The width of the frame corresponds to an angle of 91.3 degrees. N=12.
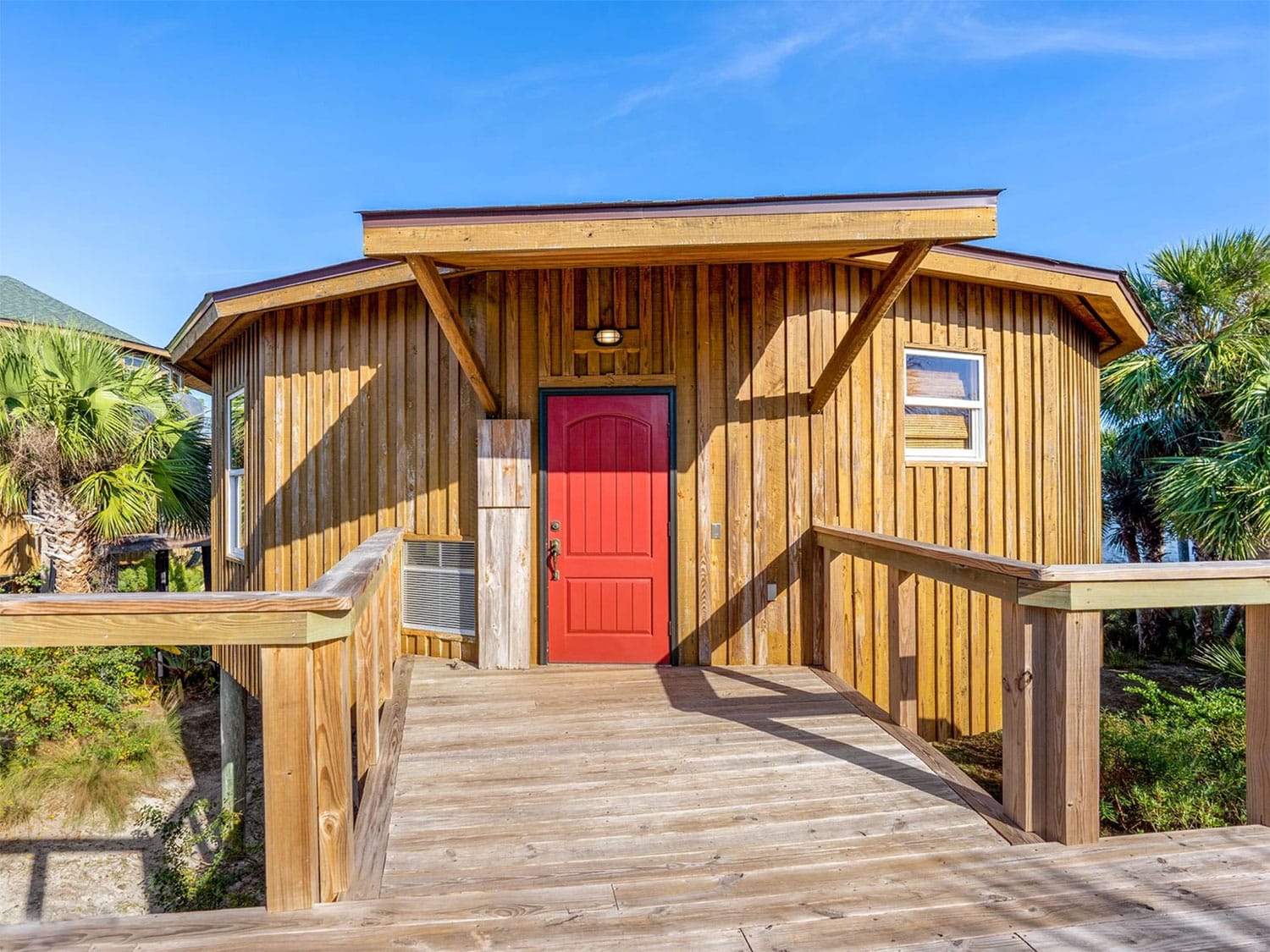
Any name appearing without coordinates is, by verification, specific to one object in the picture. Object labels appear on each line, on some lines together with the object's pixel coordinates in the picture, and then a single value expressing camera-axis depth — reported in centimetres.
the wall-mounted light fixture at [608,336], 446
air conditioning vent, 481
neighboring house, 831
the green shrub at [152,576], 900
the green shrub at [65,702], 604
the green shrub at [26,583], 779
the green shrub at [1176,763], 348
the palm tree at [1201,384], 725
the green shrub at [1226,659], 660
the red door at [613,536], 454
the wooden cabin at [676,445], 454
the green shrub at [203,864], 409
